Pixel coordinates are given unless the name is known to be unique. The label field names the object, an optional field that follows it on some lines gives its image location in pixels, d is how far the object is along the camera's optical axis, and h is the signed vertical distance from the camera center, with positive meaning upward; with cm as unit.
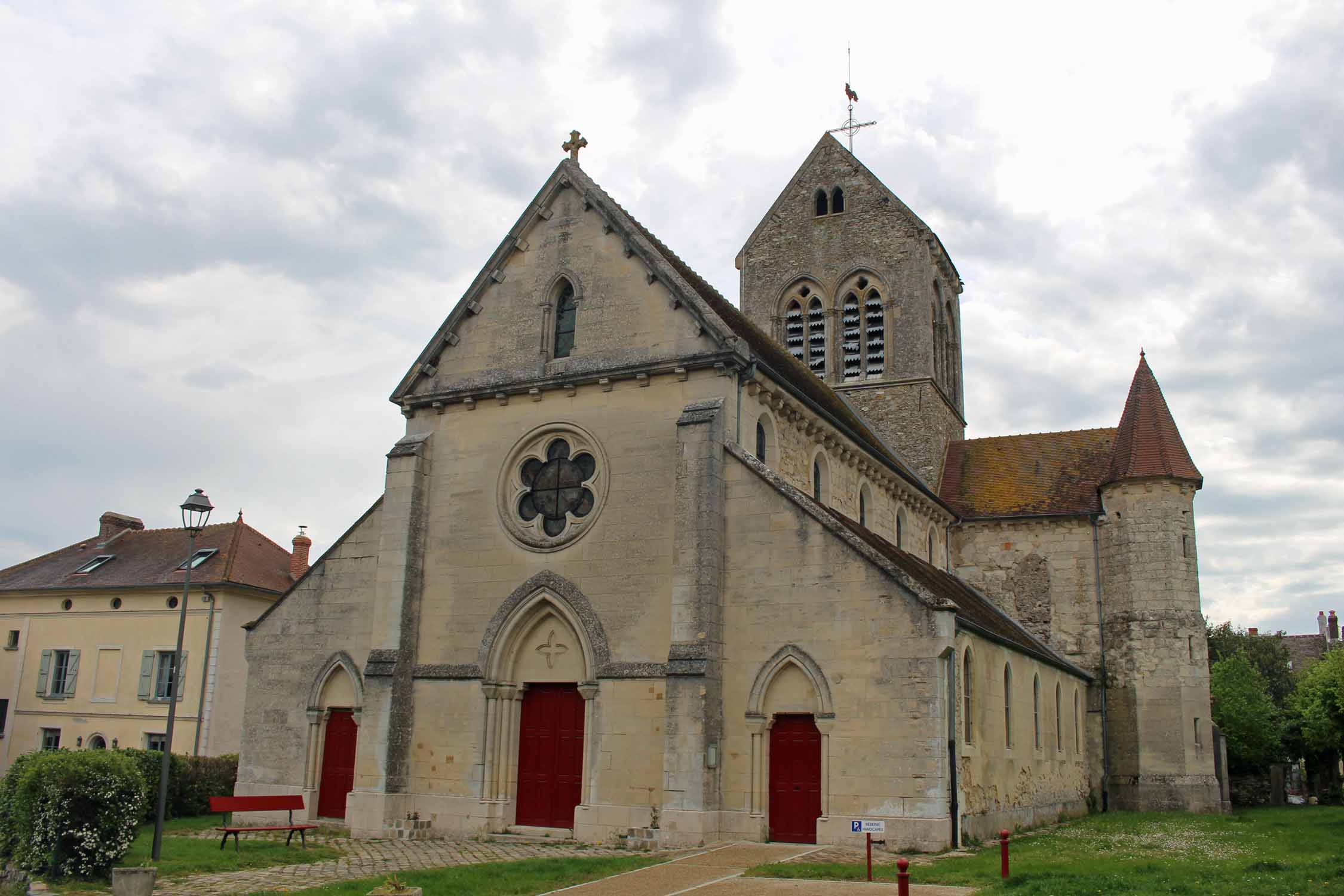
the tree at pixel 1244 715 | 3825 +33
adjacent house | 3581 +167
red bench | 1791 -182
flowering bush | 1440 -161
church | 1805 +144
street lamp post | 1565 +84
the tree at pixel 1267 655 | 5303 +336
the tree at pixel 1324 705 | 3347 +70
